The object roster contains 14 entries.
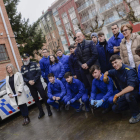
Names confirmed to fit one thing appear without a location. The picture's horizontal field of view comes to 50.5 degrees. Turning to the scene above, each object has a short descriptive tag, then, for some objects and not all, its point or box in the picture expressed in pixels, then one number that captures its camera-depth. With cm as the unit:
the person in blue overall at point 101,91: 354
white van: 517
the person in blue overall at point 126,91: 299
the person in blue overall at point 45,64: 565
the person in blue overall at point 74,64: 484
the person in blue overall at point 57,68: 510
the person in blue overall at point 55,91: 466
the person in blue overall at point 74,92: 428
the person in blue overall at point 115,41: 406
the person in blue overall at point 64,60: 544
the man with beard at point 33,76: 488
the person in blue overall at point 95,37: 478
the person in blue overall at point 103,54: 431
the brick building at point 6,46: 1278
